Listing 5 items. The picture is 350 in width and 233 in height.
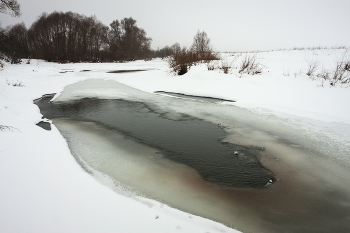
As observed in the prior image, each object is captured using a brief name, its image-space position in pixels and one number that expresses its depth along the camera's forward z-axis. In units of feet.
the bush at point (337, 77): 27.66
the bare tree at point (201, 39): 106.88
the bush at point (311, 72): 33.42
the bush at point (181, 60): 44.09
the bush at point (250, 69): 37.88
